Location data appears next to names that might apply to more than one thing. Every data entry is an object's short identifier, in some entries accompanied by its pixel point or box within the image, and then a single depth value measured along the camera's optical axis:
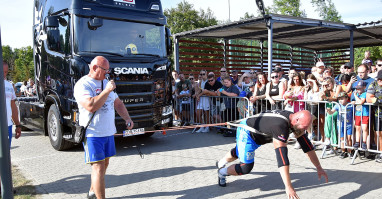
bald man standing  3.54
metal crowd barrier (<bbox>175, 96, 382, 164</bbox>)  5.85
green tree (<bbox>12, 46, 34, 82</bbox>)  61.17
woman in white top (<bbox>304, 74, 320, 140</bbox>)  6.66
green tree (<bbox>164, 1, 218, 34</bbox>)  28.83
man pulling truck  3.43
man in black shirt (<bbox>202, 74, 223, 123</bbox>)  8.93
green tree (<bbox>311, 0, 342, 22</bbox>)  42.33
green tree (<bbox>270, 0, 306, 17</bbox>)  38.78
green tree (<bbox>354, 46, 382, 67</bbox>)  29.54
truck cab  6.18
